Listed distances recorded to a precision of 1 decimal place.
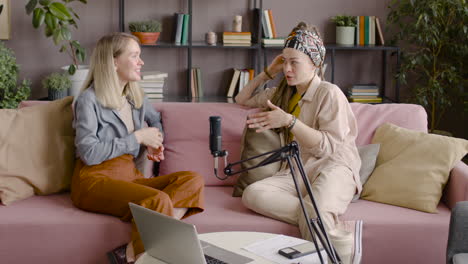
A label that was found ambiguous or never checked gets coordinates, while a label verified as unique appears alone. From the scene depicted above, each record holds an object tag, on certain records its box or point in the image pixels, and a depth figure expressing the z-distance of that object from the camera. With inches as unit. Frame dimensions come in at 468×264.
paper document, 82.0
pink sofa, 106.1
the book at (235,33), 191.2
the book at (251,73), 196.1
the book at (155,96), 188.2
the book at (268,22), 191.8
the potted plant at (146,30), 187.8
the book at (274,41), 189.9
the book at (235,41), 192.1
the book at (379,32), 192.5
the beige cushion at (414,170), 112.0
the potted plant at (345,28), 192.5
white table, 83.7
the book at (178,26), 191.2
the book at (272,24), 192.1
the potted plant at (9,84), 169.3
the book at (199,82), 196.1
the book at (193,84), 196.5
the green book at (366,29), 193.2
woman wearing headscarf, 108.3
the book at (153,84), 187.0
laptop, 76.5
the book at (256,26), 191.2
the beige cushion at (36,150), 114.3
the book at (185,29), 191.8
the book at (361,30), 193.6
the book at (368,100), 192.1
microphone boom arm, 67.5
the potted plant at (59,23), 169.5
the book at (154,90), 187.5
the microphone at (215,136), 71.0
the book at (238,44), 191.8
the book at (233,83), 196.1
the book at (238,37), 191.6
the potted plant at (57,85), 177.8
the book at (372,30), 193.5
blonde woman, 107.0
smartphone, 82.7
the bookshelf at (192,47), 189.8
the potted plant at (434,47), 174.9
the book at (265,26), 192.4
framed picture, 190.2
